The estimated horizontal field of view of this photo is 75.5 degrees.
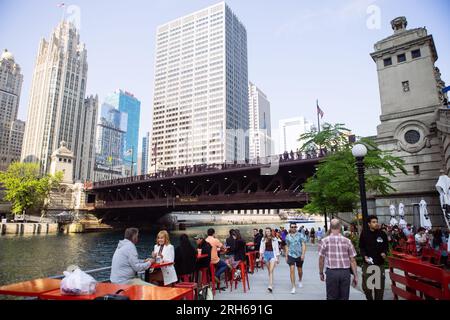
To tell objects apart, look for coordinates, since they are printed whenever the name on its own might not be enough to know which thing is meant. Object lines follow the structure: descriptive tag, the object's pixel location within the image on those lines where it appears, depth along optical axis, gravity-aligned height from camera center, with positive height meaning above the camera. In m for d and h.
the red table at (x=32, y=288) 4.28 -1.21
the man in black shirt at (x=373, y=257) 7.18 -1.12
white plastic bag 4.25 -1.06
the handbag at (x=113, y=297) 3.98 -1.16
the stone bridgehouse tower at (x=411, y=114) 24.31 +8.64
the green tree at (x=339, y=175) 20.61 +2.71
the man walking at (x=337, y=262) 6.19 -1.08
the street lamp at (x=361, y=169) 8.03 +1.24
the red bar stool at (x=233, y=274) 9.66 -2.15
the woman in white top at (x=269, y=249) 10.22 -1.32
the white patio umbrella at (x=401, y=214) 21.74 -0.16
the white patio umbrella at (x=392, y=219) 23.42 -0.57
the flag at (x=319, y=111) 39.93 +13.64
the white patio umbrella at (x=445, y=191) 16.08 +1.18
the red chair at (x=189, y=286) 6.50 -1.66
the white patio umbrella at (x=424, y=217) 19.72 -0.34
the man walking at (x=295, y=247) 9.99 -1.21
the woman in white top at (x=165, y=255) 7.47 -1.15
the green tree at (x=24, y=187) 61.46 +5.11
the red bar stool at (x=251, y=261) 13.27 -2.27
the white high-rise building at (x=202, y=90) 161.88 +72.08
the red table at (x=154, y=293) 4.23 -1.22
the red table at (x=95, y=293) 4.20 -1.24
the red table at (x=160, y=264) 7.13 -1.32
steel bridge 39.12 +4.79
